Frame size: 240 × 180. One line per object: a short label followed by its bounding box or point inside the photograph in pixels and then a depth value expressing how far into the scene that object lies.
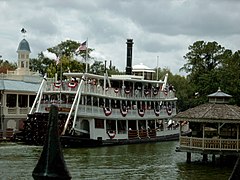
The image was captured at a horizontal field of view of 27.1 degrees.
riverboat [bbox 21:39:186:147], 35.97
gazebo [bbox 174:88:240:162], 24.50
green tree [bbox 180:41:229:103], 64.44
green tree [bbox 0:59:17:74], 73.88
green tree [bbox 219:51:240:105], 53.88
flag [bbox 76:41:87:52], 38.51
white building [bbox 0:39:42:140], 42.41
